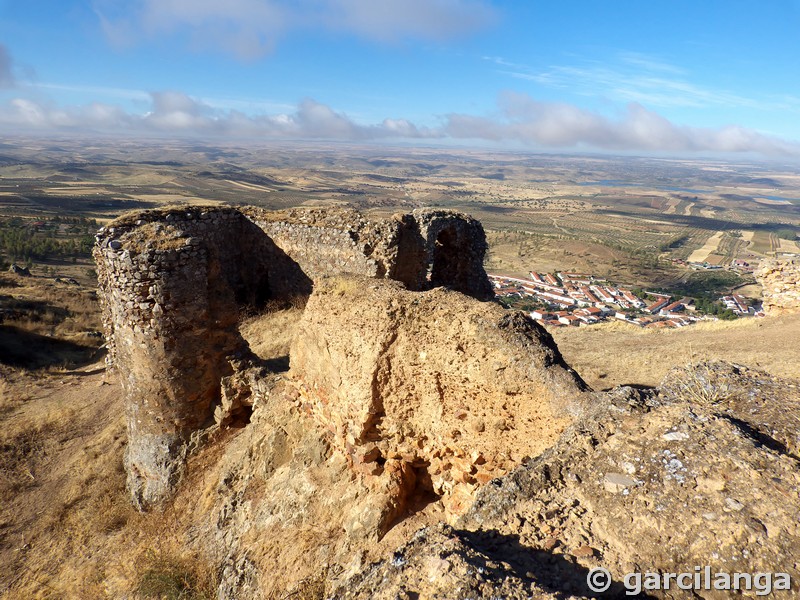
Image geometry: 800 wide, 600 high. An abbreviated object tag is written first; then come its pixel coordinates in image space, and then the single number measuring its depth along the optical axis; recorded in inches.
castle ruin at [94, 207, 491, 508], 295.1
